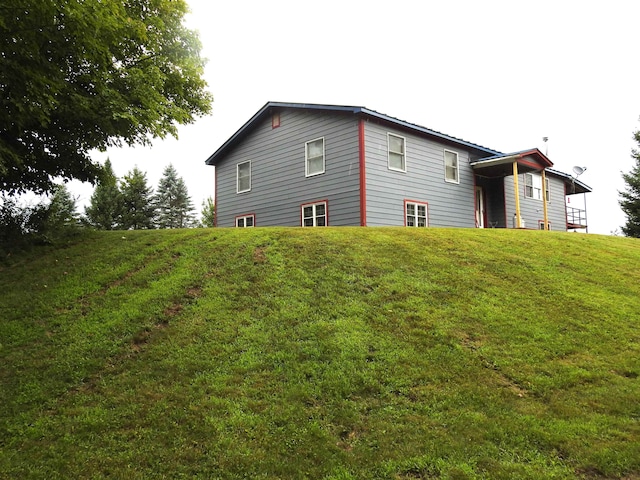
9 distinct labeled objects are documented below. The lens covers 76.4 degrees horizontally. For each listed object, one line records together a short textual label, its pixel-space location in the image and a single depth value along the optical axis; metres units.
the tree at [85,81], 6.18
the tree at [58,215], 10.41
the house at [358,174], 14.45
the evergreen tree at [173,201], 53.25
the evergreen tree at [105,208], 44.41
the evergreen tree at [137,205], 46.34
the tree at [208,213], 52.03
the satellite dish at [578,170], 24.55
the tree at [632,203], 31.28
